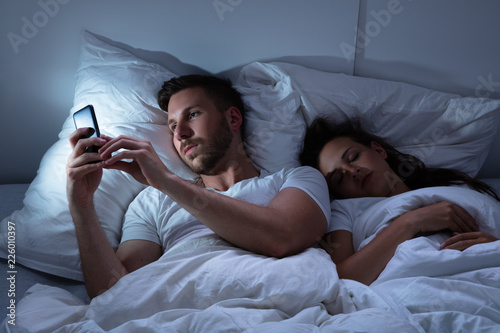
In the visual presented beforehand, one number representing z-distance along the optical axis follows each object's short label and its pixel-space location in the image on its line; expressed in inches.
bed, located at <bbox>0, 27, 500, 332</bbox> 34.3
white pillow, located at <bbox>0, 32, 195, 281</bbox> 47.4
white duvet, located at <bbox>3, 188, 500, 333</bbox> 32.8
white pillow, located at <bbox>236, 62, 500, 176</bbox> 61.5
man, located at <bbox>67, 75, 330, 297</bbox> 43.4
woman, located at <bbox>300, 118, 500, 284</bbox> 43.7
